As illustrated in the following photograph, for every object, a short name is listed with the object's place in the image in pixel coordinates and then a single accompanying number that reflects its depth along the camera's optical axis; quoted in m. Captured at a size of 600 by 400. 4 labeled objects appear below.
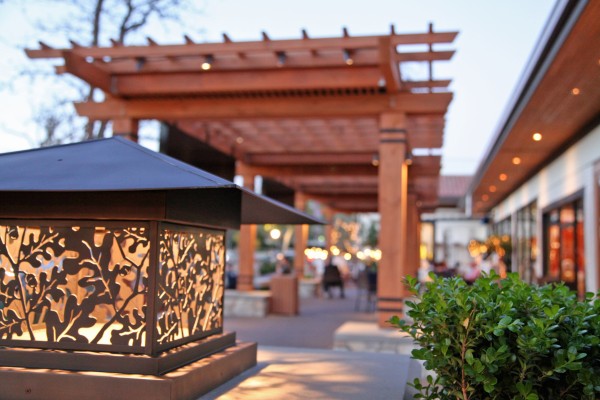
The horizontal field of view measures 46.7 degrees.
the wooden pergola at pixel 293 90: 9.16
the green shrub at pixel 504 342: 3.86
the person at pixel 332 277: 19.86
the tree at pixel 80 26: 15.52
